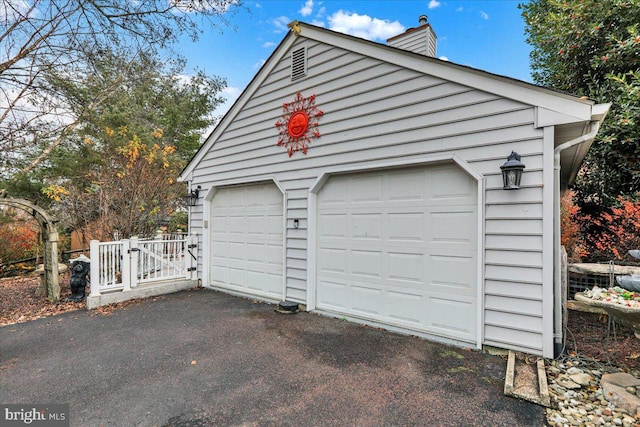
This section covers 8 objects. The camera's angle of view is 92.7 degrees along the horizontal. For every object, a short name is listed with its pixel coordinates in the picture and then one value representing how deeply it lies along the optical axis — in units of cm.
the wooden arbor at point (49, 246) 532
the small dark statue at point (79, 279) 544
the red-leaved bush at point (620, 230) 487
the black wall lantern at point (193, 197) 667
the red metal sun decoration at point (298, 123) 479
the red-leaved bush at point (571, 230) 627
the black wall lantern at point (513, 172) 301
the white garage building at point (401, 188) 308
